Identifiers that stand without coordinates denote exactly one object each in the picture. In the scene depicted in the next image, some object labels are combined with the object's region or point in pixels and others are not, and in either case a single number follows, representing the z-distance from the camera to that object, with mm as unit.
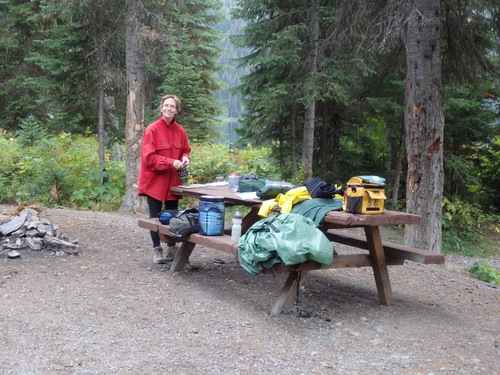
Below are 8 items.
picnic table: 4500
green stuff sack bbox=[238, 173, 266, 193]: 5902
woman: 5840
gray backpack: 5461
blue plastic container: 5297
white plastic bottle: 5086
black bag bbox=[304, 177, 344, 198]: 4918
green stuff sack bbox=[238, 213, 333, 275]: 4172
